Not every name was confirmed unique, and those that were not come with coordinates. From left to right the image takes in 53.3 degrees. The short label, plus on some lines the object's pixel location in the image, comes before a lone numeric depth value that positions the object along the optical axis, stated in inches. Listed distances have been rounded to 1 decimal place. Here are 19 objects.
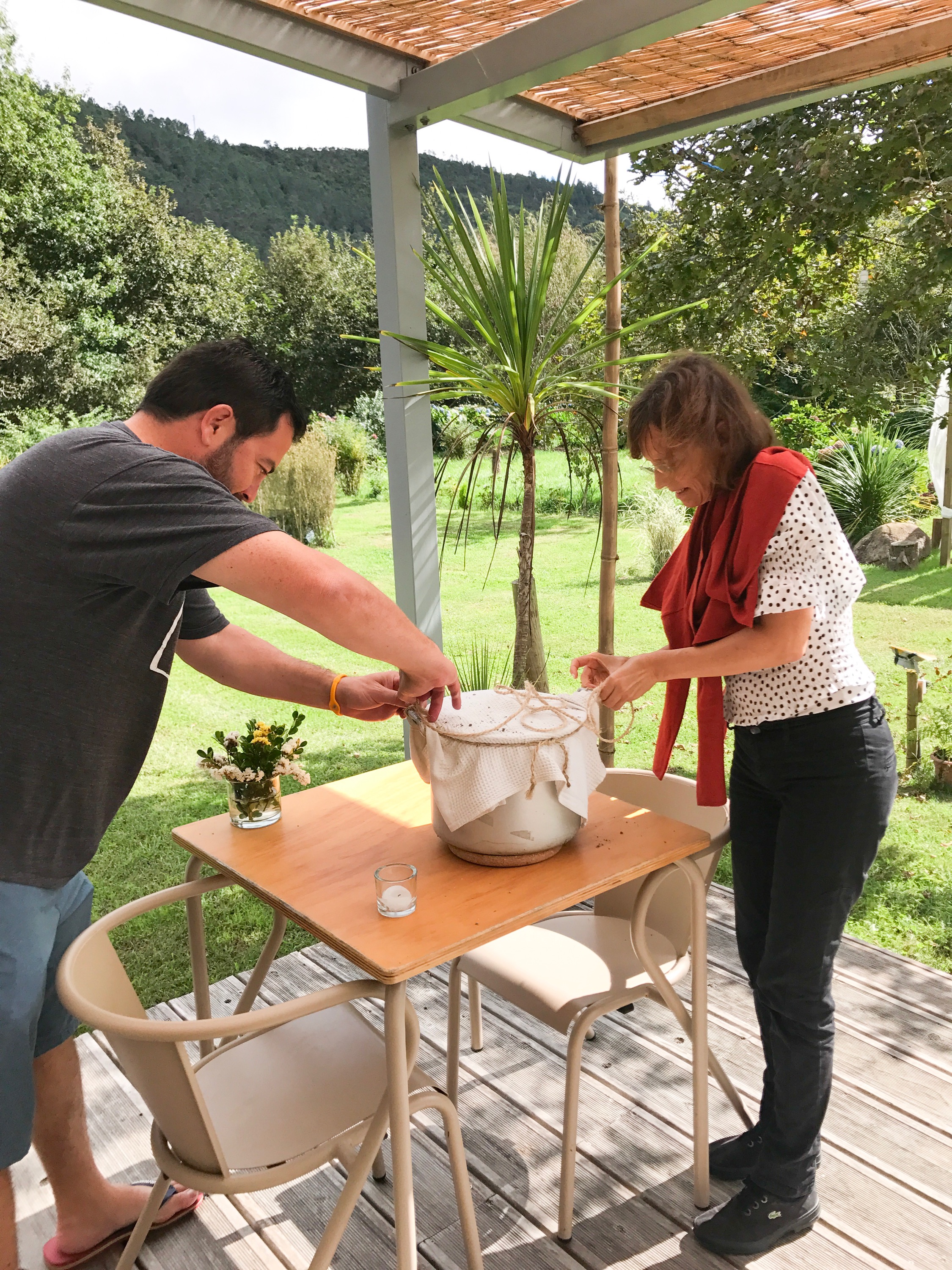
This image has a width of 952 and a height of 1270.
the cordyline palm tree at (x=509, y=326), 111.9
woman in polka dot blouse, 64.7
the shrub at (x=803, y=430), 271.9
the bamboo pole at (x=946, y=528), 224.8
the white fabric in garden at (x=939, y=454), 229.8
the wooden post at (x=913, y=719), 157.6
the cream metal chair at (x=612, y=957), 71.3
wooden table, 55.4
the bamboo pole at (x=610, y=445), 130.8
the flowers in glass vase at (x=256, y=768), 74.4
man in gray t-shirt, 52.8
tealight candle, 59.3
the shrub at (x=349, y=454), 391.2
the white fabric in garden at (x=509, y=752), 60.4
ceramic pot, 62.6
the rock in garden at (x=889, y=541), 271.0
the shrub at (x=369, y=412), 489.5
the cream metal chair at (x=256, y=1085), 51.3
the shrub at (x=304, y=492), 315.9
